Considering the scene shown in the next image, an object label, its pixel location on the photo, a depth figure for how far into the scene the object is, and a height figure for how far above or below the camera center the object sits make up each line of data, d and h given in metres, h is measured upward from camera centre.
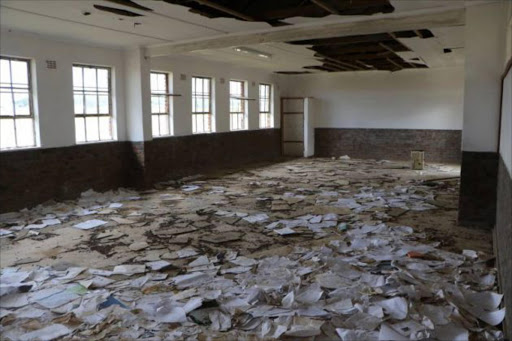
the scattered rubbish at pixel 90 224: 6.47 -1.49
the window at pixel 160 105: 10.25 +0.54
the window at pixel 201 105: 11.55 +0.61
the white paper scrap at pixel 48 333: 3.30 -1.61
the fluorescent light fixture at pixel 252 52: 9.44 +1.73
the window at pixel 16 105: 7.19 +0.40
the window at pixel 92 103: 8.55 +0.51
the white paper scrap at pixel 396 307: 3.47 -1.53
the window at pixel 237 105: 13.22 +0.68
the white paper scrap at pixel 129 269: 4.61 -1.55
